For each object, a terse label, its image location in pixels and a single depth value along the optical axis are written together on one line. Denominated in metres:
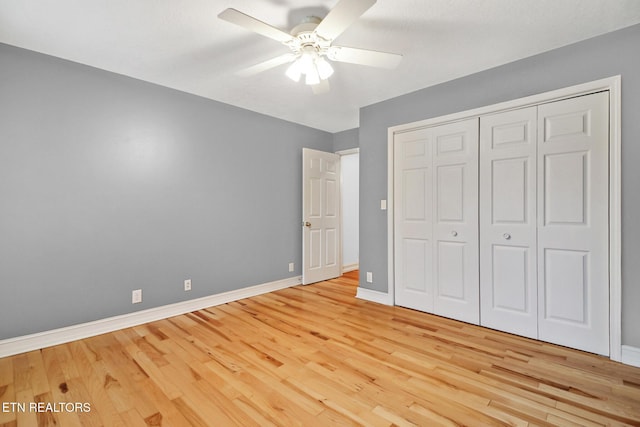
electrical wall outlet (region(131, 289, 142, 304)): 2.95
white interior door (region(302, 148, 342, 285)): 4.44
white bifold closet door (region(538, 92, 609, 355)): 2.26
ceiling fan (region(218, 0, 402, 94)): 1.60
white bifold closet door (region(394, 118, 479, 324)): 2.94
